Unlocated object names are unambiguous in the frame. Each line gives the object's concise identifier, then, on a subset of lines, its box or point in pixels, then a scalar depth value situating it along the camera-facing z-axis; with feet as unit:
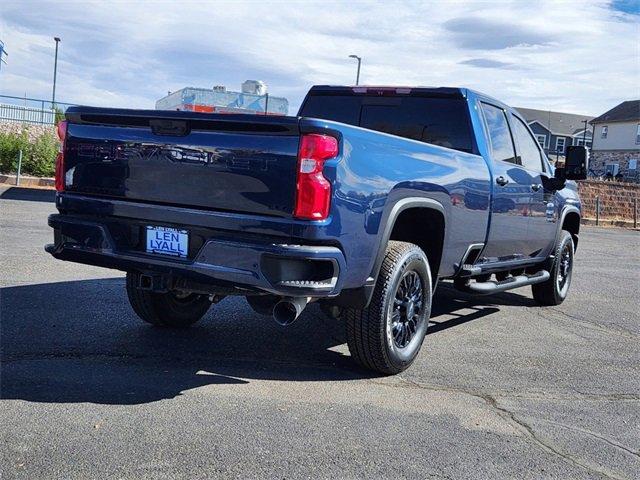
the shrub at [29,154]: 66.39
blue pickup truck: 12.65
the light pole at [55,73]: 120.88
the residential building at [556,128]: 239.71
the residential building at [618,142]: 195.83
